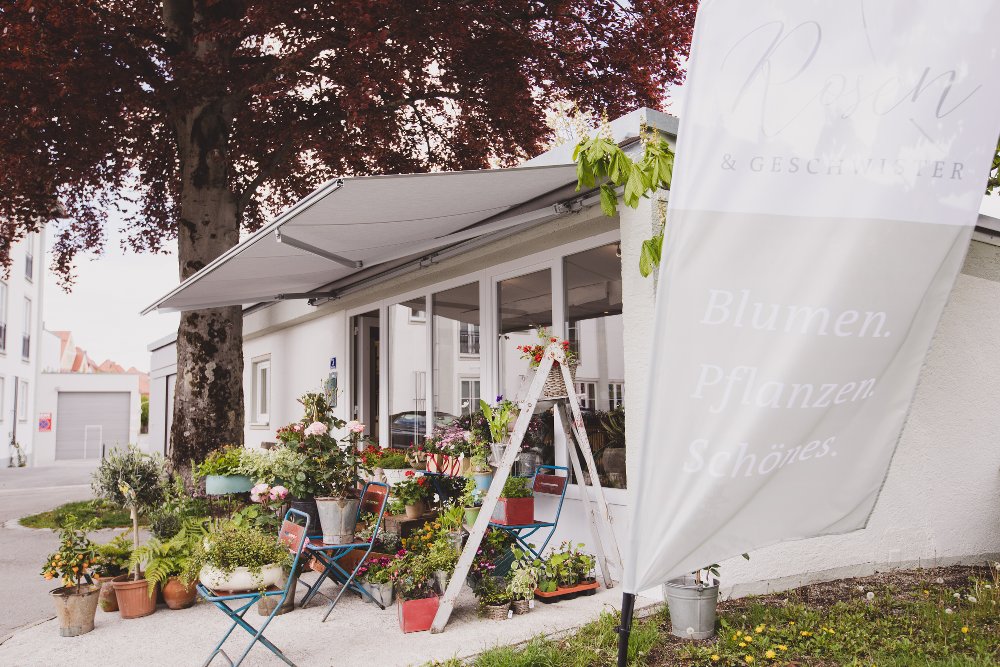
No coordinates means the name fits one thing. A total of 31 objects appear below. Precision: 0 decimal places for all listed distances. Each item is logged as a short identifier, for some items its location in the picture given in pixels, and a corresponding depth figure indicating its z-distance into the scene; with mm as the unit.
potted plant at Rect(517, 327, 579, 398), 4656
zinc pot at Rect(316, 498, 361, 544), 4805
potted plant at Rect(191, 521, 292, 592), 3725
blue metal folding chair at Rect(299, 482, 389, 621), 4559
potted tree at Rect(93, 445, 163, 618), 5359
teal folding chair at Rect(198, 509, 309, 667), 3576
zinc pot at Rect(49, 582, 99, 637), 4594
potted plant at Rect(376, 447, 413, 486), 6691
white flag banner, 1521
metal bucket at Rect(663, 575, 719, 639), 3951
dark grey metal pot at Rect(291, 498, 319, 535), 5172
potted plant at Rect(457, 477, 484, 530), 4906
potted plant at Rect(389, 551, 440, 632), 4344
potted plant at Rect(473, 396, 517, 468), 4824
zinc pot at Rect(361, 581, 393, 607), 4910
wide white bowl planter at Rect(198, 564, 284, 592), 3715
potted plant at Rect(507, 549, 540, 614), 4609
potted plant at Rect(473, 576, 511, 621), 4512
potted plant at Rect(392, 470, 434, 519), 5570
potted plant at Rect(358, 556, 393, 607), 4812
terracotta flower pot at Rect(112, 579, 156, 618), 4914
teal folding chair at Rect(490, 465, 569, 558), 4939
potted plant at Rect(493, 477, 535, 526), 4891
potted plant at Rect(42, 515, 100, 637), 4598
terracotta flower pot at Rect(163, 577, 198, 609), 5074
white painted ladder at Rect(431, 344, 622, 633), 4340
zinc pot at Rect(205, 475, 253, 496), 6023
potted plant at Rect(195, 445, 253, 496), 6031
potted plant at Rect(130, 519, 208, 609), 4965
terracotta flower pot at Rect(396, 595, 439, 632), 4332
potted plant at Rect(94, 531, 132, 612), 5109
